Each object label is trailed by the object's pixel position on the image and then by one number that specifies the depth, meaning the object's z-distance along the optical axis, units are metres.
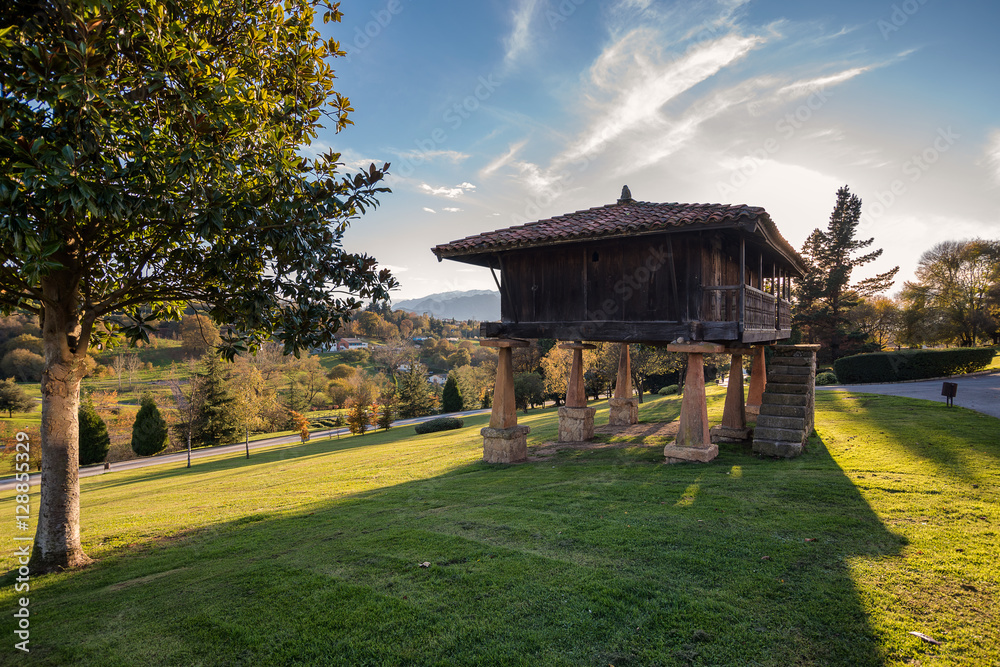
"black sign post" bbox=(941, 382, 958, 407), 13.68
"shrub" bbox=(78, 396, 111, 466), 25.84
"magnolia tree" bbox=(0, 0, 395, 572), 3.87
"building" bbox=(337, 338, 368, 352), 78.62
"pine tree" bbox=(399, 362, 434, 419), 39.97
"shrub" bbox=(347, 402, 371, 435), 30.31
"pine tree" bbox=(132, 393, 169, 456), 28.89
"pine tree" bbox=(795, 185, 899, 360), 36.00
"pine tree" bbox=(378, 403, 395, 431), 31.82
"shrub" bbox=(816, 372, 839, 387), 28.75
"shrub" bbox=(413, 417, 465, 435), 27.09
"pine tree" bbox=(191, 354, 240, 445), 29.97
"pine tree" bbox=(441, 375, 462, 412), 40.41
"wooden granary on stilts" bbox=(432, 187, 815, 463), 9.16
